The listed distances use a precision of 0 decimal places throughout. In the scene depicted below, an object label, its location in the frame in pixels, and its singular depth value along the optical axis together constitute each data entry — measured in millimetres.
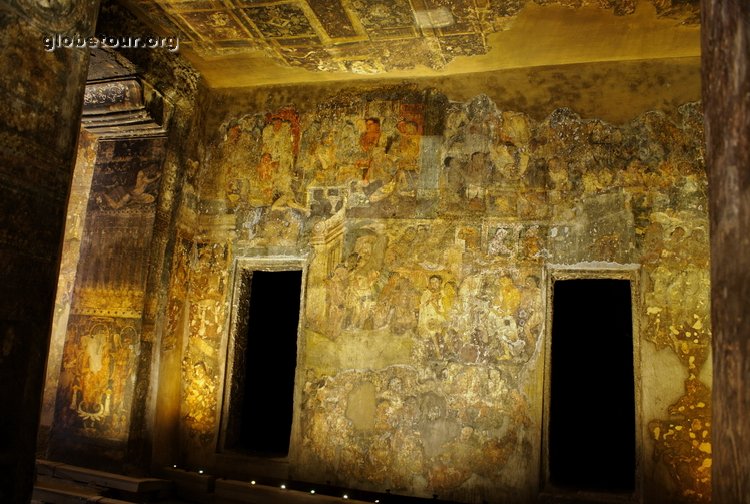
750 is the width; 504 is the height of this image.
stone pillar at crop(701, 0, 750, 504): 1565
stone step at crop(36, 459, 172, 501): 5660
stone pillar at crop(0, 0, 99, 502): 3752
